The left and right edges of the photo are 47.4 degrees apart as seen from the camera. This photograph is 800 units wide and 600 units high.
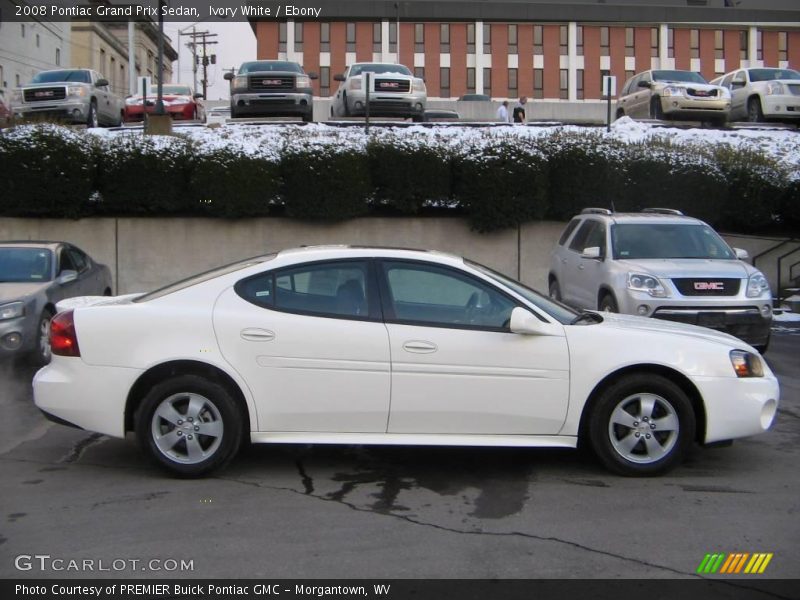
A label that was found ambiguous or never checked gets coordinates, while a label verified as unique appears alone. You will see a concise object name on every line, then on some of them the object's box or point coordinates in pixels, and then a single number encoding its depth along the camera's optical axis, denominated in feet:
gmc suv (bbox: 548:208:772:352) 34.09
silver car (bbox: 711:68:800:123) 81.15
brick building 202.18
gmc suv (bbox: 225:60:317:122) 75.10
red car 92.68
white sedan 19.25
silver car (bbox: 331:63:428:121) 76.84
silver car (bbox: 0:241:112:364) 32.14
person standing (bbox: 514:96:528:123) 99.25
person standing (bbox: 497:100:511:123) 102.53
